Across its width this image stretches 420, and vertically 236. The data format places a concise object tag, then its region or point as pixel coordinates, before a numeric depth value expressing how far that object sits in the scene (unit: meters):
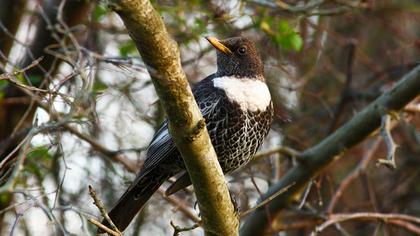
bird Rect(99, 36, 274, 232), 10.03
